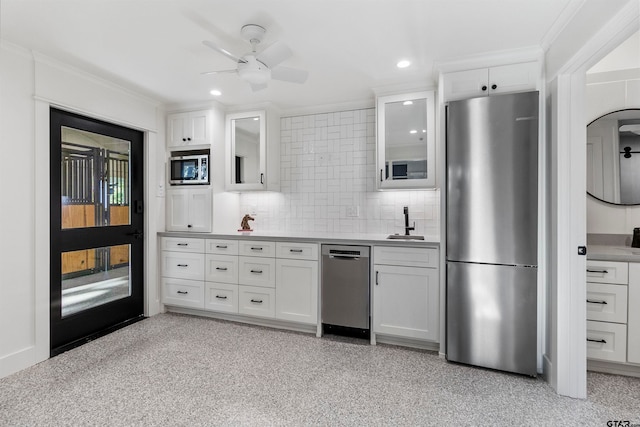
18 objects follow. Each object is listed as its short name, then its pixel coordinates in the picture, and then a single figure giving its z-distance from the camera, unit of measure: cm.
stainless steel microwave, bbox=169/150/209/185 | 380
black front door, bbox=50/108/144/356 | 283
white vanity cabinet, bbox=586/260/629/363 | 233
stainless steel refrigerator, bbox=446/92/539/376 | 239
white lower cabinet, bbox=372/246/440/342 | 281
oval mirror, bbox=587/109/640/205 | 278
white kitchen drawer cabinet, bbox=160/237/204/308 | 368
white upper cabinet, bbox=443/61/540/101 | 251
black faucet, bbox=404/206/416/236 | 337
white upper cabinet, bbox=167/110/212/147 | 379
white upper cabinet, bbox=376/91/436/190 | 311
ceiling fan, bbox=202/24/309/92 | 216
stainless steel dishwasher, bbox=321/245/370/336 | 304
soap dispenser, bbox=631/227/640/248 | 266
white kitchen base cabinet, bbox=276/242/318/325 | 322
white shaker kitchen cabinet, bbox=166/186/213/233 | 378
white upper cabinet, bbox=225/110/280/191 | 378
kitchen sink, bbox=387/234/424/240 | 325
